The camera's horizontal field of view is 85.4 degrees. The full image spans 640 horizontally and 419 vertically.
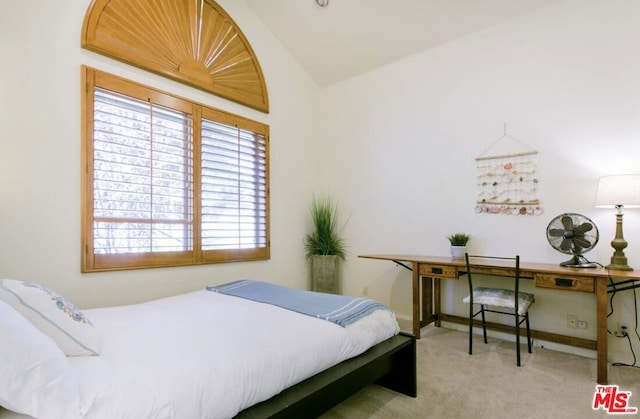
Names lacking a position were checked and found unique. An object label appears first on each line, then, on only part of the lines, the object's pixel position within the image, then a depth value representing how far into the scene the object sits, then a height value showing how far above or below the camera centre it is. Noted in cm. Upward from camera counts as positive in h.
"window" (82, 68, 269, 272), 276 +28
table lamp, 246 +8
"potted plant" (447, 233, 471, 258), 331 -34
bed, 104 -60
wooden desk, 235 -55
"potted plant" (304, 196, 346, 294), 425 -46
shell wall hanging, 313 +29
